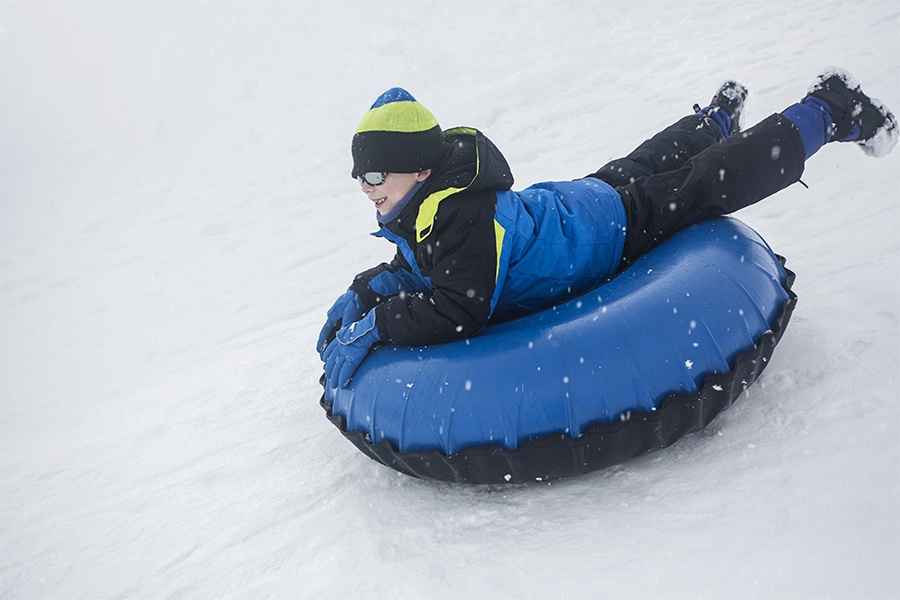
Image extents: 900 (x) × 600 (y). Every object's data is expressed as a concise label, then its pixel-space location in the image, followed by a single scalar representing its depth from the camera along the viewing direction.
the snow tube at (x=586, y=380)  2.32
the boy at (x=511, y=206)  2.64
